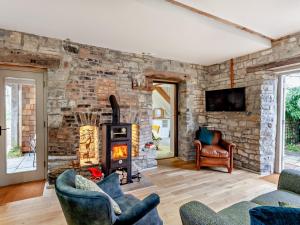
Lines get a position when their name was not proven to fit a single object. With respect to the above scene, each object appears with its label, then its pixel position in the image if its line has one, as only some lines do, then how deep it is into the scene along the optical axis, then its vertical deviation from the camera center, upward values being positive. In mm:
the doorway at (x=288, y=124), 3865 -257
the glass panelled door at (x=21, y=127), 3158 -289
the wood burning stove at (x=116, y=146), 3240 -627
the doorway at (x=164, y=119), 5367 -313
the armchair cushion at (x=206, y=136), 4461 -596
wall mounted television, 4230 +289
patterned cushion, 1438 -588
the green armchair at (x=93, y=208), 1237 -696
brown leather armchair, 3934 -941
